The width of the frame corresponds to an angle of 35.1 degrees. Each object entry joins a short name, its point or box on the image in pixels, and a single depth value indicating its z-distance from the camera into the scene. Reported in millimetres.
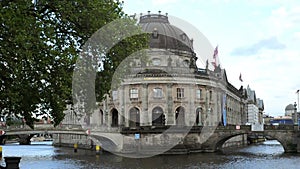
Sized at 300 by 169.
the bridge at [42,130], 68625
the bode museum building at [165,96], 72375
